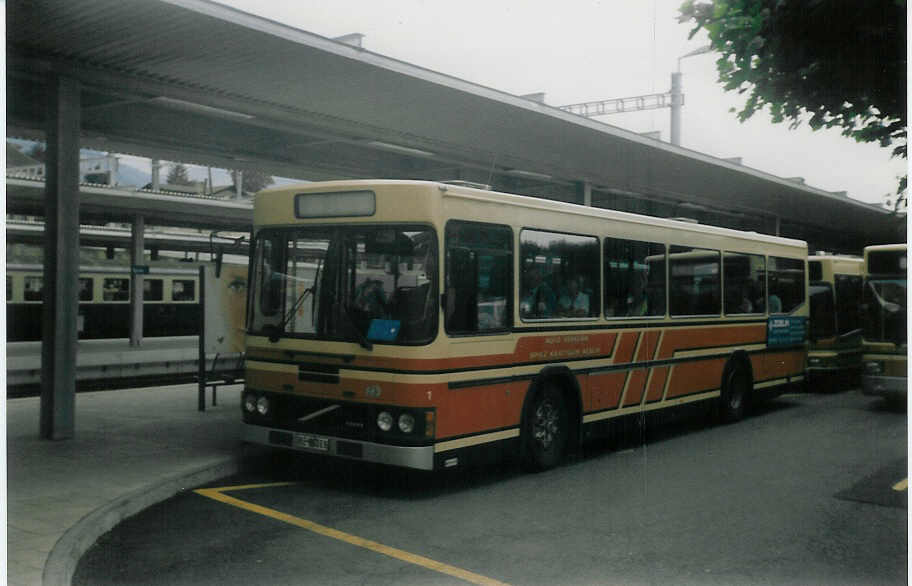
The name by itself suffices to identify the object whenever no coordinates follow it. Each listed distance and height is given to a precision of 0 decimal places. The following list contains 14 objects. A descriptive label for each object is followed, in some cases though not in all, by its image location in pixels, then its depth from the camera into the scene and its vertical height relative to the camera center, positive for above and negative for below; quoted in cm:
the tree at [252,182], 8826 +1272
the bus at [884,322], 1334 -12
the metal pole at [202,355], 1177 -61
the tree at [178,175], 9138 +1362
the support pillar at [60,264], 1027 +50
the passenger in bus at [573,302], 955 +10
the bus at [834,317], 1784 -7
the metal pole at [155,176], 4016 +584
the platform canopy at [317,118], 973 +285
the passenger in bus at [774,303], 1409 +16
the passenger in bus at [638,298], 1073 +16
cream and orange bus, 798 -12
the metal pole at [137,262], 2655 +137
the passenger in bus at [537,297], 901 +14
